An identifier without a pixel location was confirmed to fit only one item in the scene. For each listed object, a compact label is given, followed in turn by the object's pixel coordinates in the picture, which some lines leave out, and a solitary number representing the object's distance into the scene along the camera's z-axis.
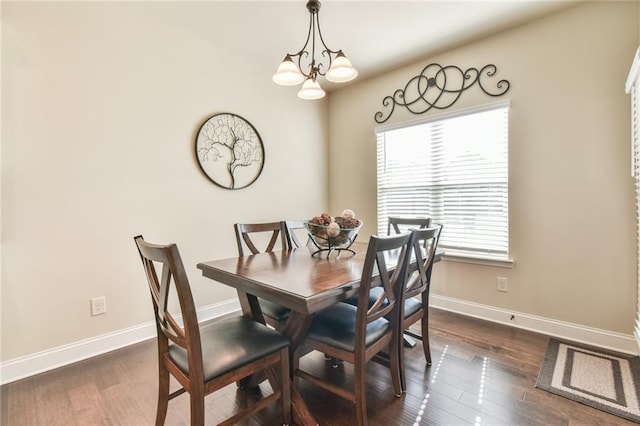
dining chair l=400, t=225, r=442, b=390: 1.70
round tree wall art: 2.80
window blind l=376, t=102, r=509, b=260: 2.70
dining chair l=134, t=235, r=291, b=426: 1.12
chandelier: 1.87
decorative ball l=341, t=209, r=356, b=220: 1.92
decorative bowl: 1.82
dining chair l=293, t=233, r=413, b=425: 1.33
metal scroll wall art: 2.75
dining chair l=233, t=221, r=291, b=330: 1.78
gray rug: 1.62
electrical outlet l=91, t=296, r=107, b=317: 2.20
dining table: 1.23
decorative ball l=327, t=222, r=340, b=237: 1.81
